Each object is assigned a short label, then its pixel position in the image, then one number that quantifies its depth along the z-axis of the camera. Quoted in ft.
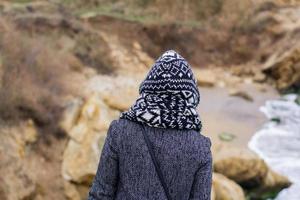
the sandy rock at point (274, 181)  27.84
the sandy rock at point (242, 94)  45.21
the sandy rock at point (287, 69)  50.77
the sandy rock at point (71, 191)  23.02
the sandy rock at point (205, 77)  48.06
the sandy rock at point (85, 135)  23.52
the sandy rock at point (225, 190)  24.21
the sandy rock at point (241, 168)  27.43
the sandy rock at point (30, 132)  24.61
